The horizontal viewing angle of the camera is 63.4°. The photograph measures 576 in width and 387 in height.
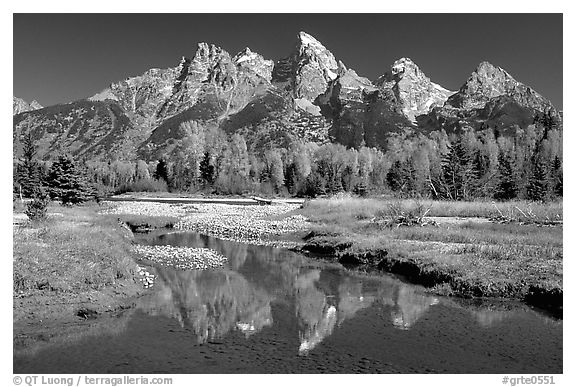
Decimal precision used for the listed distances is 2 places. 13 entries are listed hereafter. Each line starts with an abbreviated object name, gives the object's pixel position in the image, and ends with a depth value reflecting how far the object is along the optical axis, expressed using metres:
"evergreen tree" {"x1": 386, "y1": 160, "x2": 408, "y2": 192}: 120.25
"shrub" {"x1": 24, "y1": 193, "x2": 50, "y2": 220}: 35.28
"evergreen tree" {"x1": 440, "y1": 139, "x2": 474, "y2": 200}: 89.38
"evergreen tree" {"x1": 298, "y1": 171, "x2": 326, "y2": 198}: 131.51
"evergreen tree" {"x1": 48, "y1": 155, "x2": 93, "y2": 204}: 66.25
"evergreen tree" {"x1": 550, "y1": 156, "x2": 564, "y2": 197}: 73.61
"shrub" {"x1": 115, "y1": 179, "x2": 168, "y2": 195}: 151.88
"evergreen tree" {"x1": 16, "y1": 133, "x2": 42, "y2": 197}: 78.50
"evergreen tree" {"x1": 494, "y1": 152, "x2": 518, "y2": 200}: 86.26
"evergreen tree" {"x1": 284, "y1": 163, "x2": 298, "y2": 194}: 148.20
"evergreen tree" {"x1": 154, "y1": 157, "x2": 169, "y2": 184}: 164.94
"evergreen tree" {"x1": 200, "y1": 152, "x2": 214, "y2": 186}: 160.75
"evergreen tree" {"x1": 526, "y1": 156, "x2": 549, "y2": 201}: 75.62
